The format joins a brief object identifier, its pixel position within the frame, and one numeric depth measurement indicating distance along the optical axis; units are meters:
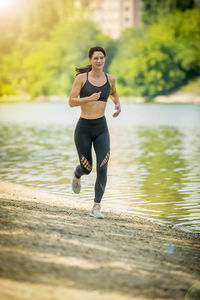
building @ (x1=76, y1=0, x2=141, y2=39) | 142.00
